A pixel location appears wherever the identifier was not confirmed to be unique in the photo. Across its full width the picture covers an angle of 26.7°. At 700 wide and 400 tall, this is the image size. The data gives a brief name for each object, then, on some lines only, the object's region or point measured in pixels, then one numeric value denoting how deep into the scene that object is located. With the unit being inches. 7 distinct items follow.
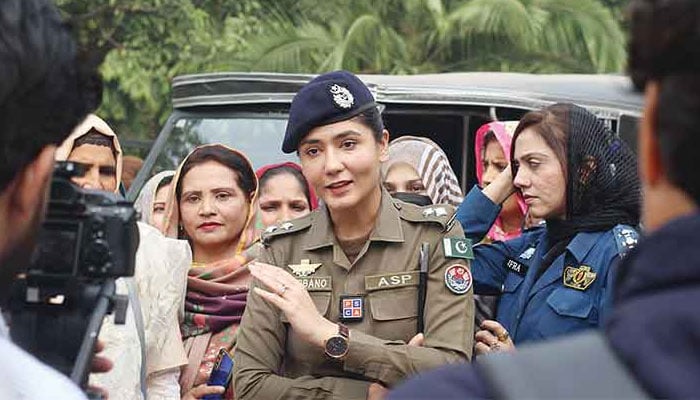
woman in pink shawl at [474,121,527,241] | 239.5
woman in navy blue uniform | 172.2
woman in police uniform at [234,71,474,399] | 157.6
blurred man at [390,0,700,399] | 56.8
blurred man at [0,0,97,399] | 77.5
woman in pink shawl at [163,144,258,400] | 193.2
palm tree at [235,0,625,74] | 622.8
